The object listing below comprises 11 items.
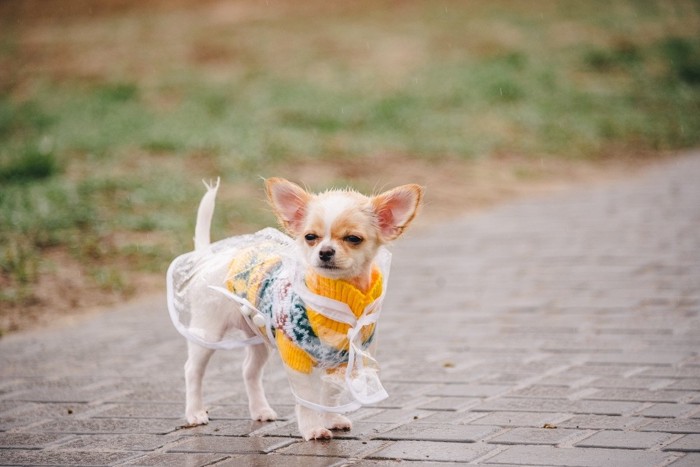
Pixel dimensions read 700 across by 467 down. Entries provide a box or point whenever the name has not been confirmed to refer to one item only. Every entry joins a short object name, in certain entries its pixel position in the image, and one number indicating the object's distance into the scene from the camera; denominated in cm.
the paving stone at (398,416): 816
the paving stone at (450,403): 845
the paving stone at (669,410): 784
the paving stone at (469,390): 885
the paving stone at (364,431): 775
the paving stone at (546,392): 862
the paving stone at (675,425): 739
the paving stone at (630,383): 879
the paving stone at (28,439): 786
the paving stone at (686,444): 692
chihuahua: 726
